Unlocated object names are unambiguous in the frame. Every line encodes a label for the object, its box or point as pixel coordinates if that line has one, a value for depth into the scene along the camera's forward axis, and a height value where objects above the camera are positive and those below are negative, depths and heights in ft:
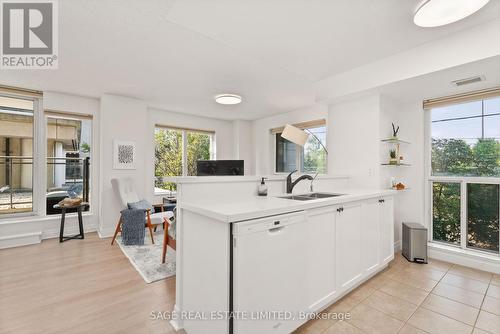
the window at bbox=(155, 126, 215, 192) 16.35 +1.33
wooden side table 11.71 -2.77
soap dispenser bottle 6.71 -0.59
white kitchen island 4.29 -1.99
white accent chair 11.64 -1.57
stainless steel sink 7.45 -0.92
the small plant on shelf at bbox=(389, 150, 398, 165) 10.08 +0.48
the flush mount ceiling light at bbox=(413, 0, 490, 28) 5.26 +3.71
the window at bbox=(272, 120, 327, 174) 15.24 +1.06
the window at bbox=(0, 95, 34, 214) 11.86 +0.69
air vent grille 7.96 +3.11
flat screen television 8.89 +0.05
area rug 8.29 -3.70
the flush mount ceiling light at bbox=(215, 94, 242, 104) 11.96 +3.63
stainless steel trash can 9.45 -3.04
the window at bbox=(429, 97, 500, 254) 9.07 -0.18
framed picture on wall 13.11 +0.78
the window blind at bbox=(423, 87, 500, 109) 8.87 +2.90
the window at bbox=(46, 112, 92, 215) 12.95 +0.63
